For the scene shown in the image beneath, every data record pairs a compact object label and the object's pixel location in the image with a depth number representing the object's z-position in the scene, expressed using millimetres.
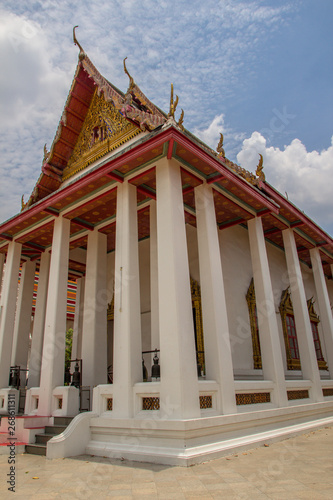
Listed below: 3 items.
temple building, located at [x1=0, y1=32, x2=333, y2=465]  4863
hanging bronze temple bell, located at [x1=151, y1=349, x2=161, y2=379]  5125
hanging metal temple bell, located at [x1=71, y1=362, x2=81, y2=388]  6308
